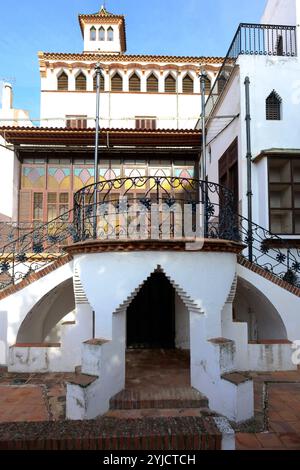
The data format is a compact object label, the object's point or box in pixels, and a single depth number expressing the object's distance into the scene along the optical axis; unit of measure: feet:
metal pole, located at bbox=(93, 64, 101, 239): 36.75
